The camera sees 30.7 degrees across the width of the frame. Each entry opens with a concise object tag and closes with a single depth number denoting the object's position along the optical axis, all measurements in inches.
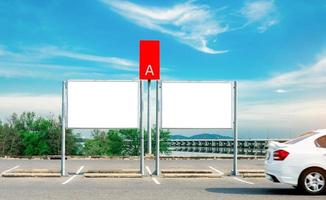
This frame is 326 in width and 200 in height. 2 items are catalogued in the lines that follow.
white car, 549.0
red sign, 738.2
